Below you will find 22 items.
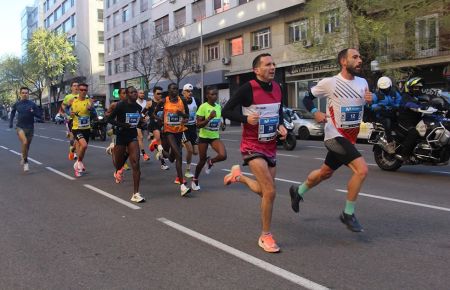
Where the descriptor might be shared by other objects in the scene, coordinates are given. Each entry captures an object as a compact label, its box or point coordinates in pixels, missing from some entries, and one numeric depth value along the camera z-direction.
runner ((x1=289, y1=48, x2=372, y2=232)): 5.38
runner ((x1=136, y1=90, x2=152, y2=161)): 13.04
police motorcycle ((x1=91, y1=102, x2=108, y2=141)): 22.88
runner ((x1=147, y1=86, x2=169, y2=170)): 10.79
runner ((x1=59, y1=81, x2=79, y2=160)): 11.46
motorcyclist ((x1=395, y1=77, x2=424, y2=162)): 9.91
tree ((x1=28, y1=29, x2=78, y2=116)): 67.25
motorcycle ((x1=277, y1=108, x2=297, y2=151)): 16.47
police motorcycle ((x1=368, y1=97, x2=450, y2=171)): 9.59
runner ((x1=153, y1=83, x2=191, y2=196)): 8.42
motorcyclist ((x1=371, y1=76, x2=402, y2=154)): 10.20
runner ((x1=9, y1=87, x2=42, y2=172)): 11.91
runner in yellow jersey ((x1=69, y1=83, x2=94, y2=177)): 10.88
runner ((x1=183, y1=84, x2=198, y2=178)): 9.83
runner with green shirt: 8.70
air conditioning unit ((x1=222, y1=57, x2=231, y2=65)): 38.12
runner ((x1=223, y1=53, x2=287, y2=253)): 5.00
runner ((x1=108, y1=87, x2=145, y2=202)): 8.09
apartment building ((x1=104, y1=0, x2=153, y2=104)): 51.25
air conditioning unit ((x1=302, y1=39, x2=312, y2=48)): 23.74
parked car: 21.44
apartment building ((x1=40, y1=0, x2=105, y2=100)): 70.81
